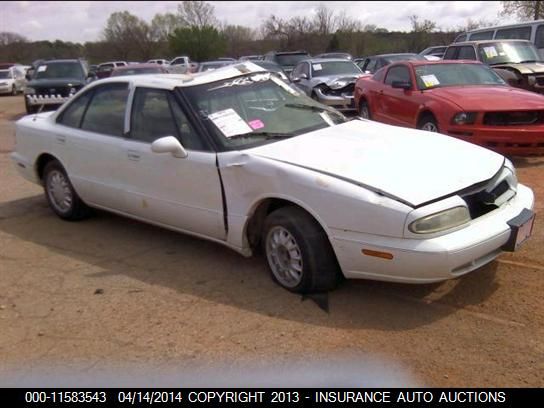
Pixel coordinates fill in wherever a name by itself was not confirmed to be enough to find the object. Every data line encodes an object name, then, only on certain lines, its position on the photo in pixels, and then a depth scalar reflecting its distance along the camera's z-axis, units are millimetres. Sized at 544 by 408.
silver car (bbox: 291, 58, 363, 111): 12766
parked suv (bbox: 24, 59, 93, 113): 15203
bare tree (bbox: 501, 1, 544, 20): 28536
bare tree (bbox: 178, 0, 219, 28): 54781
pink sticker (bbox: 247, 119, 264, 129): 4285
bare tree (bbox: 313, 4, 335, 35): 41750
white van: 12469
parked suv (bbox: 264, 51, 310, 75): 20156
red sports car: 6957
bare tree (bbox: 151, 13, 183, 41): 62878
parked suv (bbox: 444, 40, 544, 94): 10023
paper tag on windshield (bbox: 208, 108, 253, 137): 4198
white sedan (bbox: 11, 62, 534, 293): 3328
